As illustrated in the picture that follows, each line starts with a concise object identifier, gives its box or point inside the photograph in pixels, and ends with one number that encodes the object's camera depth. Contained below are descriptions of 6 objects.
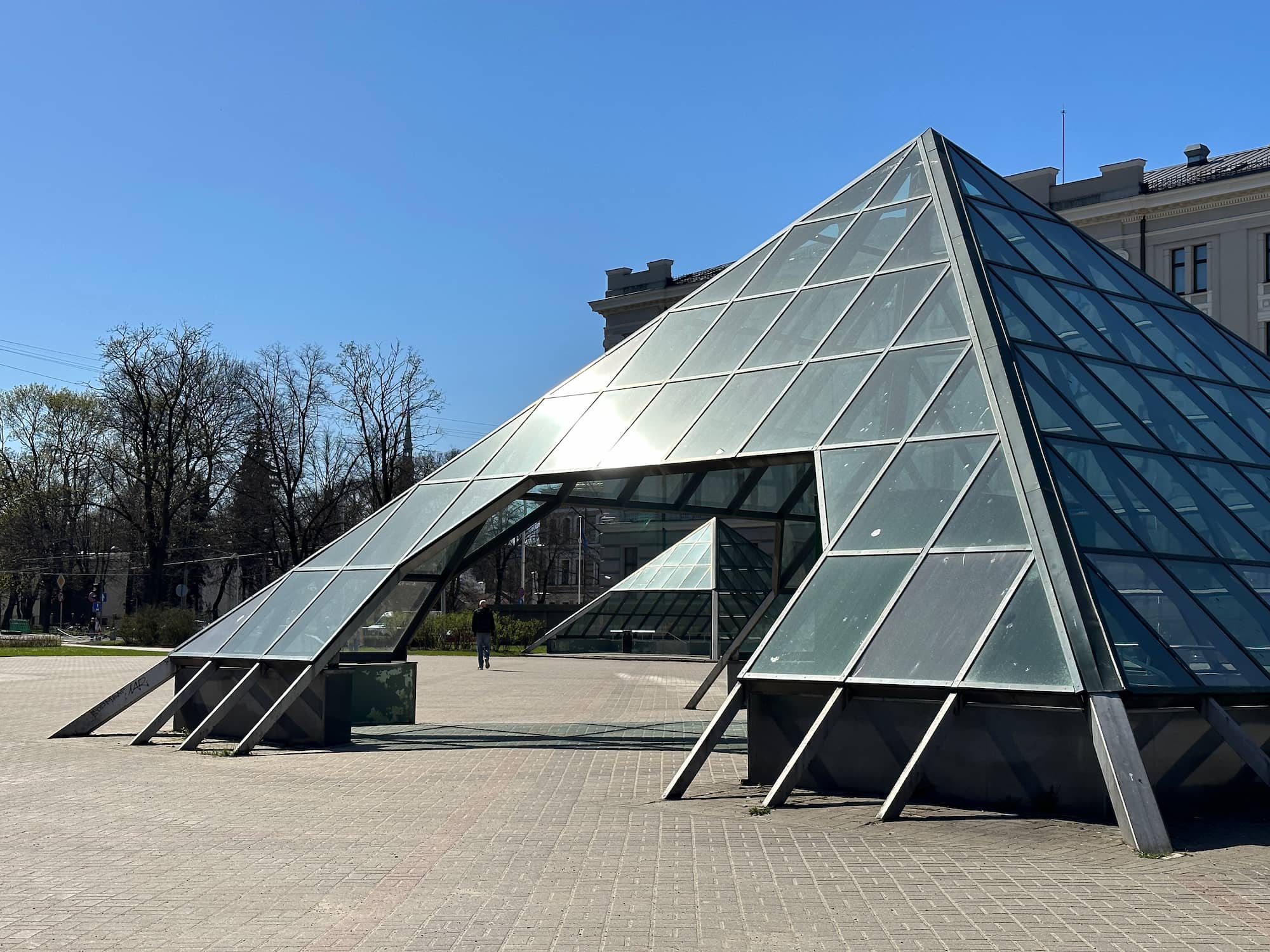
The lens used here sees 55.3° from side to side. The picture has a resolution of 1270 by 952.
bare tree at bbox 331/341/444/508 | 56.09
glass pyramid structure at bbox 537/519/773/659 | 39.59
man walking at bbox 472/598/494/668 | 32.59
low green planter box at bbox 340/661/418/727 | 17.69
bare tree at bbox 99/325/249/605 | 52.97
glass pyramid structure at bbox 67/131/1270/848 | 10.52
